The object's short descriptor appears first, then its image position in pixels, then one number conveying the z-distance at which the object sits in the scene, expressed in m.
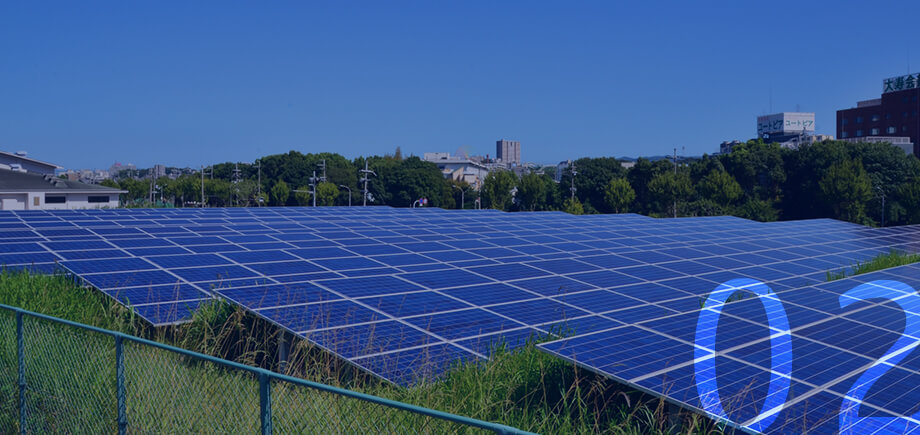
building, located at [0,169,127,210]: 51.28
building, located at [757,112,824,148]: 156.75
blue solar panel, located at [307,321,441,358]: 7.92
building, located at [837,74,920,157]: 105.00
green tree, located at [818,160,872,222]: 70.69
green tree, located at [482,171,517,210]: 94.50
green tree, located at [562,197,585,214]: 86.49
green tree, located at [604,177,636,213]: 86.44
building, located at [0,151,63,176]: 68.19
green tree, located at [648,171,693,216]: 79.88
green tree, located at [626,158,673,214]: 88.94
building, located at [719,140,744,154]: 169.88
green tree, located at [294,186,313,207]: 113.18
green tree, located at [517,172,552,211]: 94.12
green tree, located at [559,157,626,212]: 95.31
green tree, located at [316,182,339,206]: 106.75
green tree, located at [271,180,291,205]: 111.96
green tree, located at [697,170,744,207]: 78.19
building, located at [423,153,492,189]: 163.45
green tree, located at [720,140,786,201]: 83.88
